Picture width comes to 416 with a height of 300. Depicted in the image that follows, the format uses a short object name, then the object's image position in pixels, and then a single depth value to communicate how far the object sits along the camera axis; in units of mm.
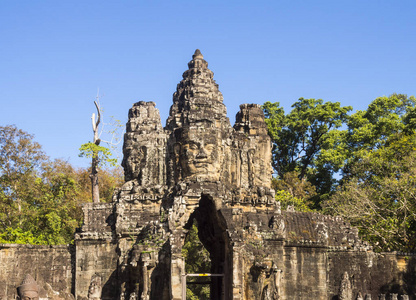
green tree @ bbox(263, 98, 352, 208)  44219
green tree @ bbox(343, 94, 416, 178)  40188
